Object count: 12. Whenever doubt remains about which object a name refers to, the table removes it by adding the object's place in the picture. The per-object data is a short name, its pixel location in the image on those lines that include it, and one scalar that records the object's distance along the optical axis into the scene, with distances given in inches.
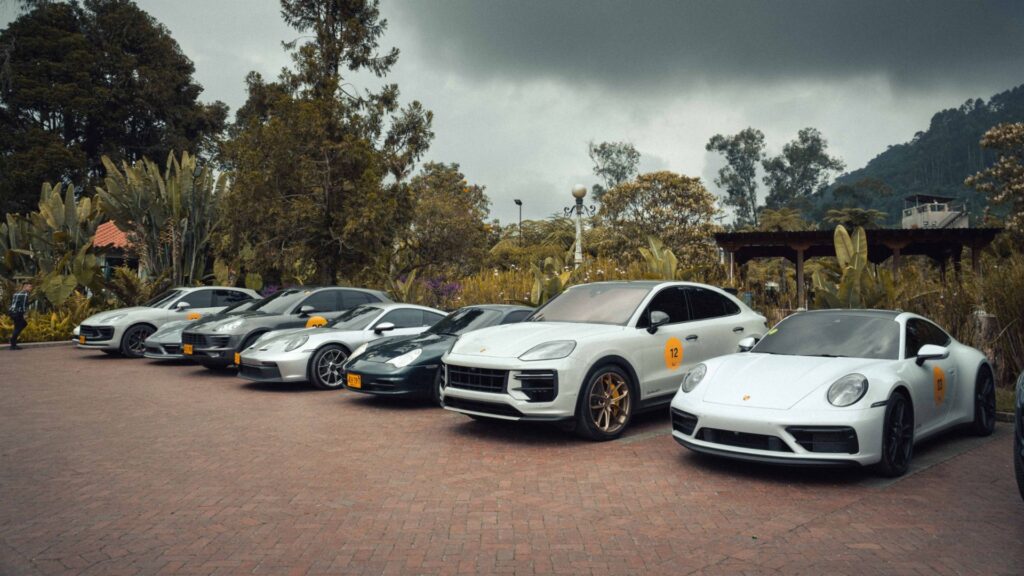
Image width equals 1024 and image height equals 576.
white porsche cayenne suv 264.8
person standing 676.1
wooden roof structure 716.0
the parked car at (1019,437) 178.1
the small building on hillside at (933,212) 2264.0
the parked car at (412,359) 350.0
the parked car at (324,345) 415.8
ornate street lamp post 763.2
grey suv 477.4
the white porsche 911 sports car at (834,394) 212.2
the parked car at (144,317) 609.9
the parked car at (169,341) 547.2
